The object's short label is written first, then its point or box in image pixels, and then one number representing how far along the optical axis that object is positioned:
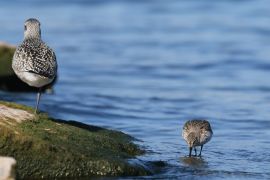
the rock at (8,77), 14.91
